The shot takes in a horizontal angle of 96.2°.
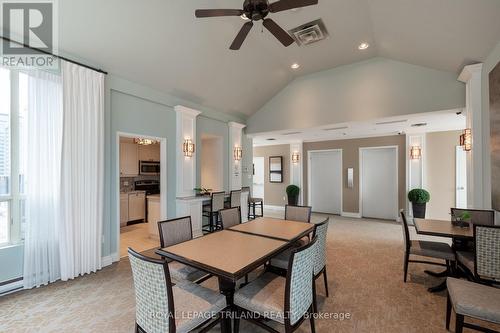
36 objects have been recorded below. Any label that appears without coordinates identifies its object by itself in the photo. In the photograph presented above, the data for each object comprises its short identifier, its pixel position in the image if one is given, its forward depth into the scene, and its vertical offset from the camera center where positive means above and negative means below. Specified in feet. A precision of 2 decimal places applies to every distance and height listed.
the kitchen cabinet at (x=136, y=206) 18.90 -3.28
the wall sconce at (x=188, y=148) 15.10 +1.35
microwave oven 20.92 -0.01
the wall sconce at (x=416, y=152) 19.38 +1.22
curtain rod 8.36 +4.71
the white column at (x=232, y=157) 19.15 +0.89
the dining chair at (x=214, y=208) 15.12 -2.81
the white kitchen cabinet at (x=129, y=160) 19.52 +0.73
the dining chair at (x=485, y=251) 6.57 -2.54
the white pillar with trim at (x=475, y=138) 10.44 +1.31
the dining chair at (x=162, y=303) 4.52 -3.08
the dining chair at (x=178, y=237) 7.07 -2.51
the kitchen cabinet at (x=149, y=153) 21.13 +1.48
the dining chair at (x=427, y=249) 8.60 -3.34
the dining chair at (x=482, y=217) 9.08 -2.09
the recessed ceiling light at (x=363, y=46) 13.25 +7.22
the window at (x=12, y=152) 8.64 +0.65
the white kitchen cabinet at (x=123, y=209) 18.19 -3.32
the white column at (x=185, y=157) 14.85 +0.81
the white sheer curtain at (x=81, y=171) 9.50 -0.13
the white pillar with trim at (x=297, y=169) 25.19 -0.24
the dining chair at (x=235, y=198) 16.76 -2.36
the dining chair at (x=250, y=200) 19.67 -2.89
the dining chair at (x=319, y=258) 7.44 -3.25
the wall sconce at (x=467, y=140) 10.89 +1.29
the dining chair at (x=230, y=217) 9.82 -2.25
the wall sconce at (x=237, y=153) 19.52 +1.25
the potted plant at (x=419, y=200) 18.20 -2.75
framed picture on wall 27.12 -0.24
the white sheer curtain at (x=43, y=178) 8.80 -0.39
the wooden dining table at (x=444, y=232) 7.88 -2.46
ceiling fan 6.59 +4.83
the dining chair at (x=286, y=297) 5.00 -3.20
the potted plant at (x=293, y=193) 24.39 -2.87
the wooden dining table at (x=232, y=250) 5.37 -2.37
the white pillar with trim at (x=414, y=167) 19.40 -0.08
